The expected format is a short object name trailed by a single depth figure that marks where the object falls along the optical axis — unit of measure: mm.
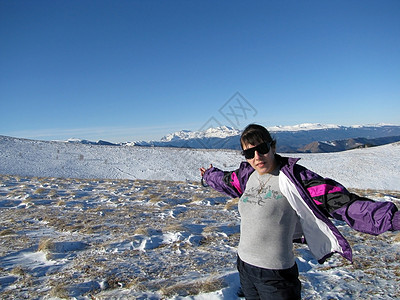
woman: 2273
